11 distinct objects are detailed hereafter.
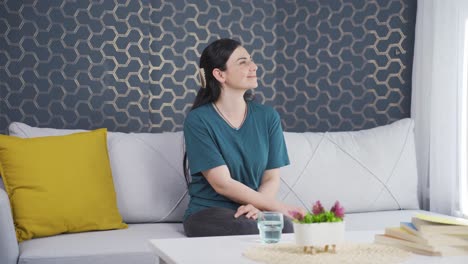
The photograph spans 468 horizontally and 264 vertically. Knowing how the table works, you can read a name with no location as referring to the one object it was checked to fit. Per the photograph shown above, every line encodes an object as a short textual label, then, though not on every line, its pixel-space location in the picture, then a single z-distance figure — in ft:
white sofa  10.45
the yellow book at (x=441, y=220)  7.11
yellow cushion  10.67
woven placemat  6.59
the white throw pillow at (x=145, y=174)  11.67
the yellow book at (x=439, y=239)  7.02
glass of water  7.61
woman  10.52
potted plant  6.82
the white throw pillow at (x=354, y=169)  12.47
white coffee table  6.74
